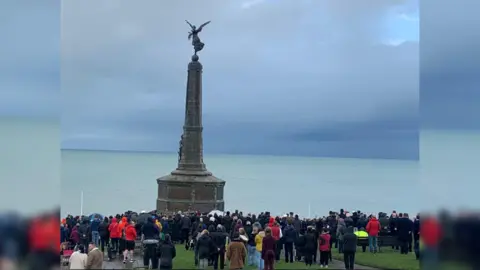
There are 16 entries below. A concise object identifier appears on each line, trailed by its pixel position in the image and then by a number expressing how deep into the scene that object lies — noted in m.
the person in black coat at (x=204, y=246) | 15.70
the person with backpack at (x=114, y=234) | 17.80
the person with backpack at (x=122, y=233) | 17.55
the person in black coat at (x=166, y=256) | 14.91
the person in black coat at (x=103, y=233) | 18.81
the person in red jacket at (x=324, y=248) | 16.48
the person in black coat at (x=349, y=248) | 15.94
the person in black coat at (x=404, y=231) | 19.19
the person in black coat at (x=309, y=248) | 16.86
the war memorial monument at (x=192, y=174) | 30.45
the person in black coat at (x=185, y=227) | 21.25
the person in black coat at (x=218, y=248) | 16.11
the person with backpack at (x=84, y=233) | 19.29
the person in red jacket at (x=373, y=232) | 18.90
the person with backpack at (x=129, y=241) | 16.38
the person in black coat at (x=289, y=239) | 17.48
